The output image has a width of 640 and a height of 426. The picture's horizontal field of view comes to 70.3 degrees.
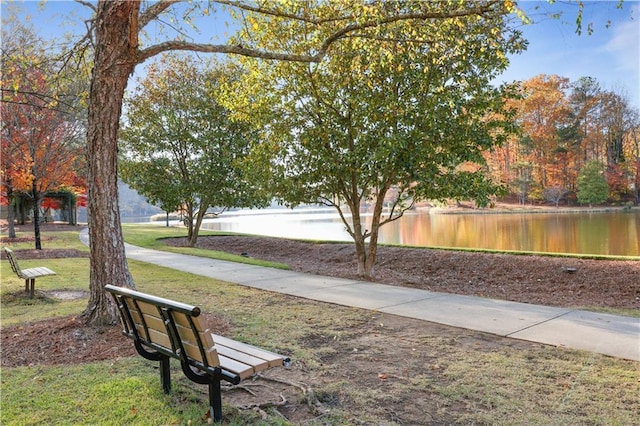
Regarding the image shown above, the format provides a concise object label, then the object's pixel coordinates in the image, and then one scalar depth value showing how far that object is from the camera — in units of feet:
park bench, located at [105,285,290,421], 10.05
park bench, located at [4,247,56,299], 25.09
